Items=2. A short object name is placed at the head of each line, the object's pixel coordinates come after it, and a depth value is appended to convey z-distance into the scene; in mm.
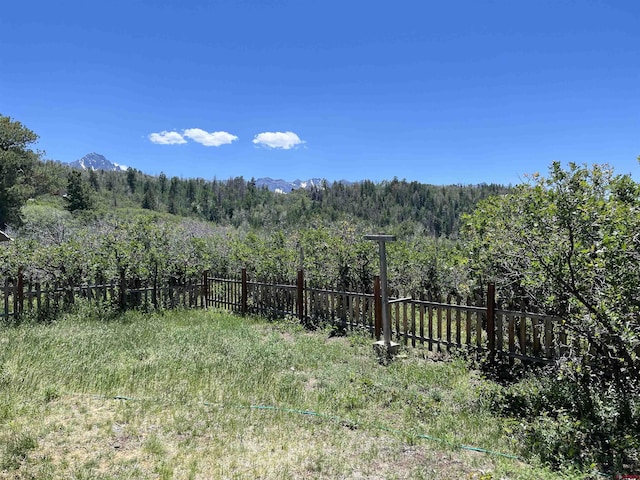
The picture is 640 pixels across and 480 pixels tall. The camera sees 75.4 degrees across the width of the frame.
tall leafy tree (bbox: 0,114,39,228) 31859
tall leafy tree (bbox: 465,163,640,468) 3664
